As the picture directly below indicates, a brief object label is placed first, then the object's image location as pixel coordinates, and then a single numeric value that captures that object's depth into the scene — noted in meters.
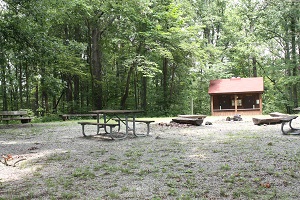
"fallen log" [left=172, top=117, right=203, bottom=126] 12.84
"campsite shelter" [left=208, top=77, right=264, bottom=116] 22.95
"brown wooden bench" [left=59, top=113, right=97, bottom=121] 17.56
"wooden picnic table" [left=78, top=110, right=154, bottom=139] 7.97
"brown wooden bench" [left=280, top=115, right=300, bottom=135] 8.62
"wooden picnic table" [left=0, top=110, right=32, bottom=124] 13.82
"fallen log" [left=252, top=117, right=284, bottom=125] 12.07
